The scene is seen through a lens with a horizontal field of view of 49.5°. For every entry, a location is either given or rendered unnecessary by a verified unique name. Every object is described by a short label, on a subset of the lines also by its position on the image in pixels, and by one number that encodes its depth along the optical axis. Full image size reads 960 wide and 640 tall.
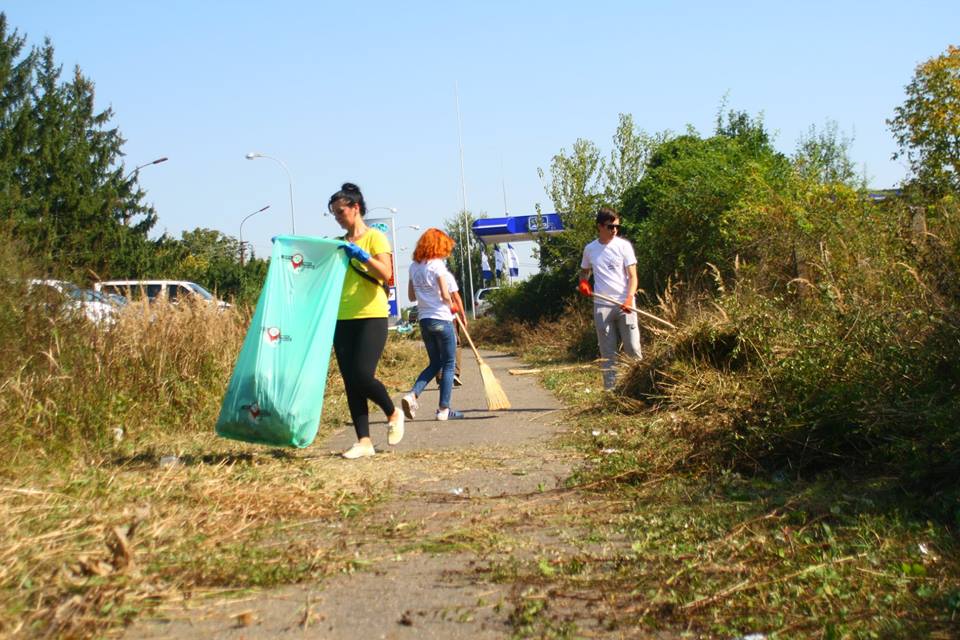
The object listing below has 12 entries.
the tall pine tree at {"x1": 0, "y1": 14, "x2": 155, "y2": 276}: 37.59
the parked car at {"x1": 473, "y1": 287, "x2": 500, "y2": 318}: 35.56
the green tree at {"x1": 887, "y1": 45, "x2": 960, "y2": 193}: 36.66
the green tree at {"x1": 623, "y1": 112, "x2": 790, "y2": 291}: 14.99
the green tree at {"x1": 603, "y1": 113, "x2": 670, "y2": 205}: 27.73
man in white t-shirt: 10.06
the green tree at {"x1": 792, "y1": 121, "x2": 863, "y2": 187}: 15.22
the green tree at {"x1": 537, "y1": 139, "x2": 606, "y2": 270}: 27.09
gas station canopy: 49.44
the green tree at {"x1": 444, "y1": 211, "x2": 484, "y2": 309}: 88.88
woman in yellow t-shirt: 7.24
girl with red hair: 9.69
